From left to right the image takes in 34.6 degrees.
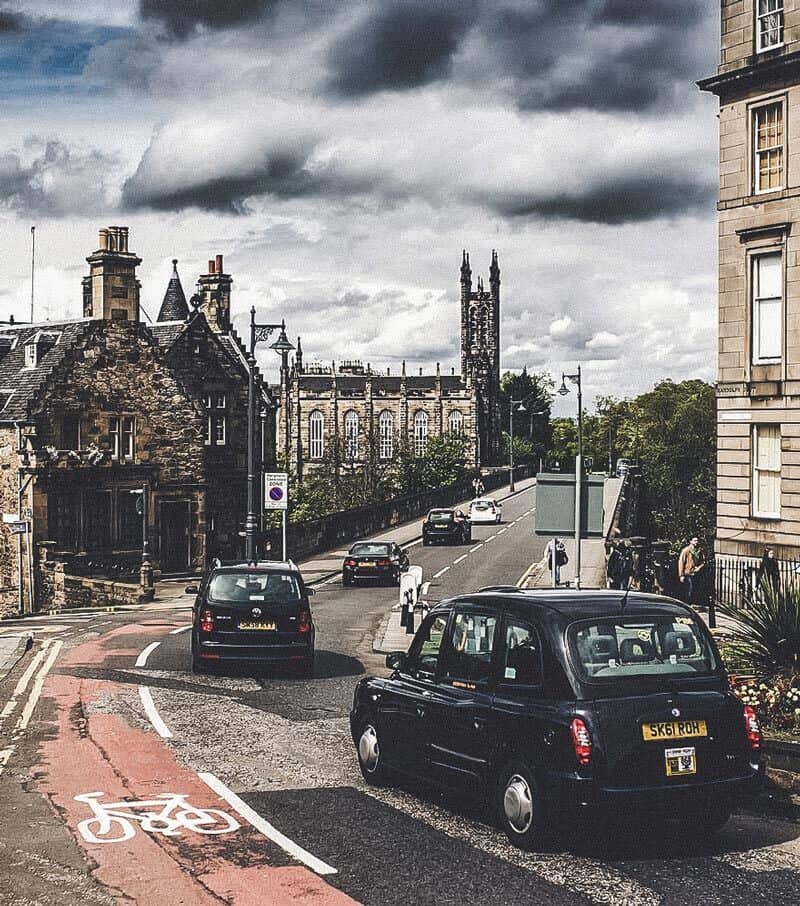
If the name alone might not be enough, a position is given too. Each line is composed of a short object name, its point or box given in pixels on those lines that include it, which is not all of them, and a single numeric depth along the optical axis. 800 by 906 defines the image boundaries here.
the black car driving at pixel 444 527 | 58.28
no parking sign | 38.06
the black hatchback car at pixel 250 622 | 18.95
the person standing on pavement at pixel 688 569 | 29.06
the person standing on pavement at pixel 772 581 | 13.12
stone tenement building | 30.94
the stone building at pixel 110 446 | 46.91
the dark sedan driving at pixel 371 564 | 42.25
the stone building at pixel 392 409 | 154.50
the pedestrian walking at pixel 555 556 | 30.20
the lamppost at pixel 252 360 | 35.19
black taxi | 9.07
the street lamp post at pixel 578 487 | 19.09
